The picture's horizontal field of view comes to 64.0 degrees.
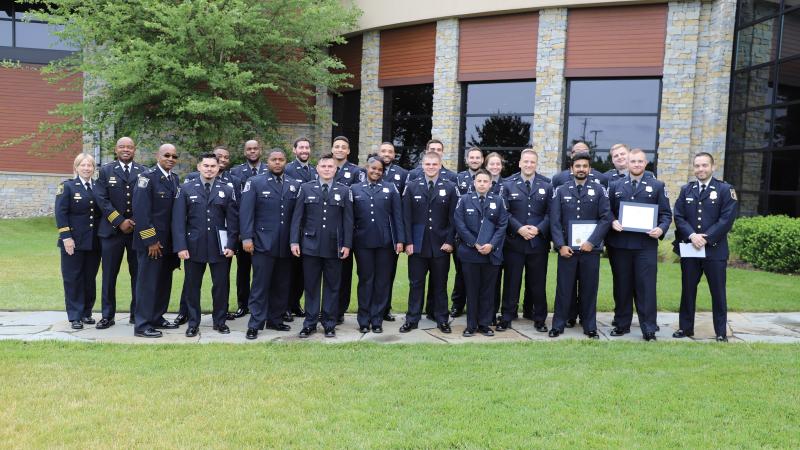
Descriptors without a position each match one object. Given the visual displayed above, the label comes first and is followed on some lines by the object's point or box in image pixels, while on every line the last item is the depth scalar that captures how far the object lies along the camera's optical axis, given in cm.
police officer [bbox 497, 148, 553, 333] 739
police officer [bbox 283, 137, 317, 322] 786
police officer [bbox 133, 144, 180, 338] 681
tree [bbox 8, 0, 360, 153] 1652
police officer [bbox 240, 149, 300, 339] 693
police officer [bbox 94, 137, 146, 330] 709
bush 1217
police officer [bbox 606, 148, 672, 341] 707
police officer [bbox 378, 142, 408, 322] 810
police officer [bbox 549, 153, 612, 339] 707
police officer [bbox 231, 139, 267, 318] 803
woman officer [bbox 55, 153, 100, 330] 715
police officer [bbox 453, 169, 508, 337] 700
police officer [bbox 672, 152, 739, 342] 695
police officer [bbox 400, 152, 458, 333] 724
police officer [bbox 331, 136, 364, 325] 774
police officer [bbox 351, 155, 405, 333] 713
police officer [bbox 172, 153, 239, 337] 684
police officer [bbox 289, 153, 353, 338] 689
